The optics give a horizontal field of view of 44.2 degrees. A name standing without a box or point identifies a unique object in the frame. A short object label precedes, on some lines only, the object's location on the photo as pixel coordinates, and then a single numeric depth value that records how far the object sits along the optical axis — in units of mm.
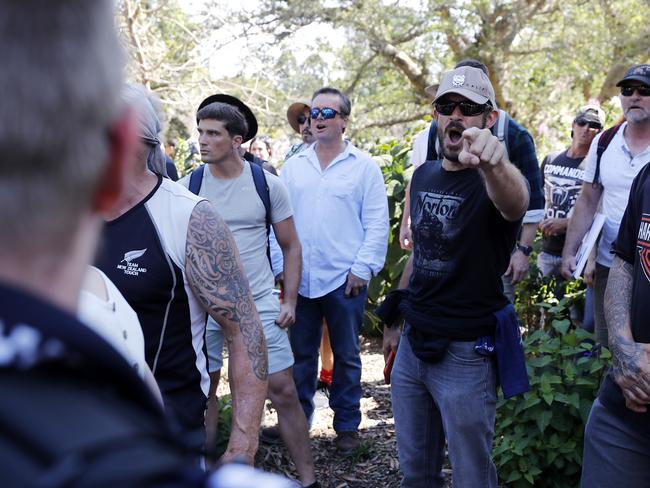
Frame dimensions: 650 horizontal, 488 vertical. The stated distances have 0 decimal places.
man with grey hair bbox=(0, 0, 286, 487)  739
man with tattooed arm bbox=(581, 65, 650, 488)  2795
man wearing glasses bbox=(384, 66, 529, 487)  3322
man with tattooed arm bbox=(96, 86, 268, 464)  2572
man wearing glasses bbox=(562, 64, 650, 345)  4824
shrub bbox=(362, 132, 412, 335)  7660
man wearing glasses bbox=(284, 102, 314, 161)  7016
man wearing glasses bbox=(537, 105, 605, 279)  6727
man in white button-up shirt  5422
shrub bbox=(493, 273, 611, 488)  4027
